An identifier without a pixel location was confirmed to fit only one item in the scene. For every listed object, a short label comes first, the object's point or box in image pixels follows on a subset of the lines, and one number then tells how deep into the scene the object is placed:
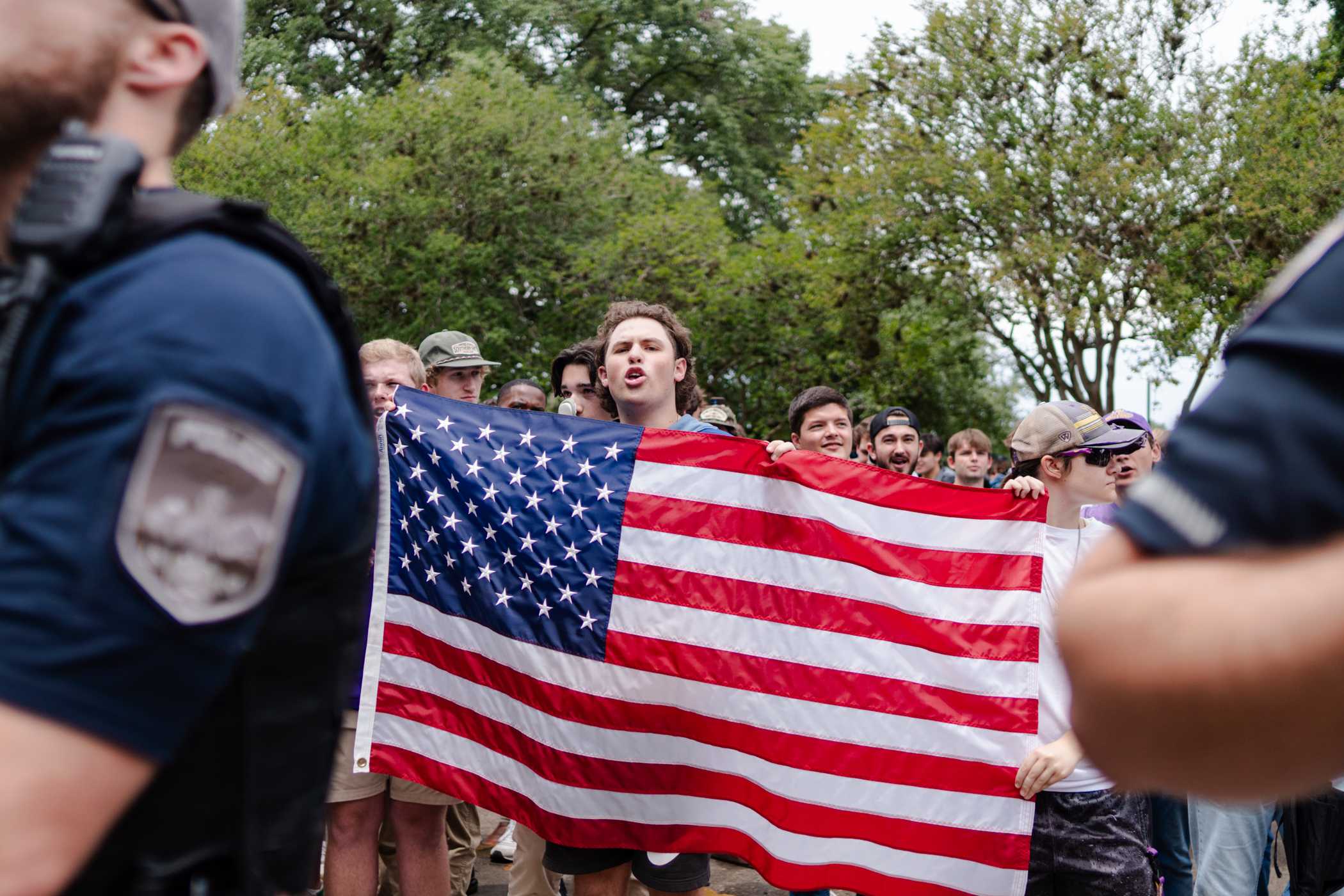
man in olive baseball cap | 6.30
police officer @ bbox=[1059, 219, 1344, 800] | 0.58
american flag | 3.85
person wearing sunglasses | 3.61
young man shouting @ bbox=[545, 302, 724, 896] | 3.99
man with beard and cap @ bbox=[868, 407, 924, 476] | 7.36
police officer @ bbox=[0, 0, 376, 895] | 0.85
